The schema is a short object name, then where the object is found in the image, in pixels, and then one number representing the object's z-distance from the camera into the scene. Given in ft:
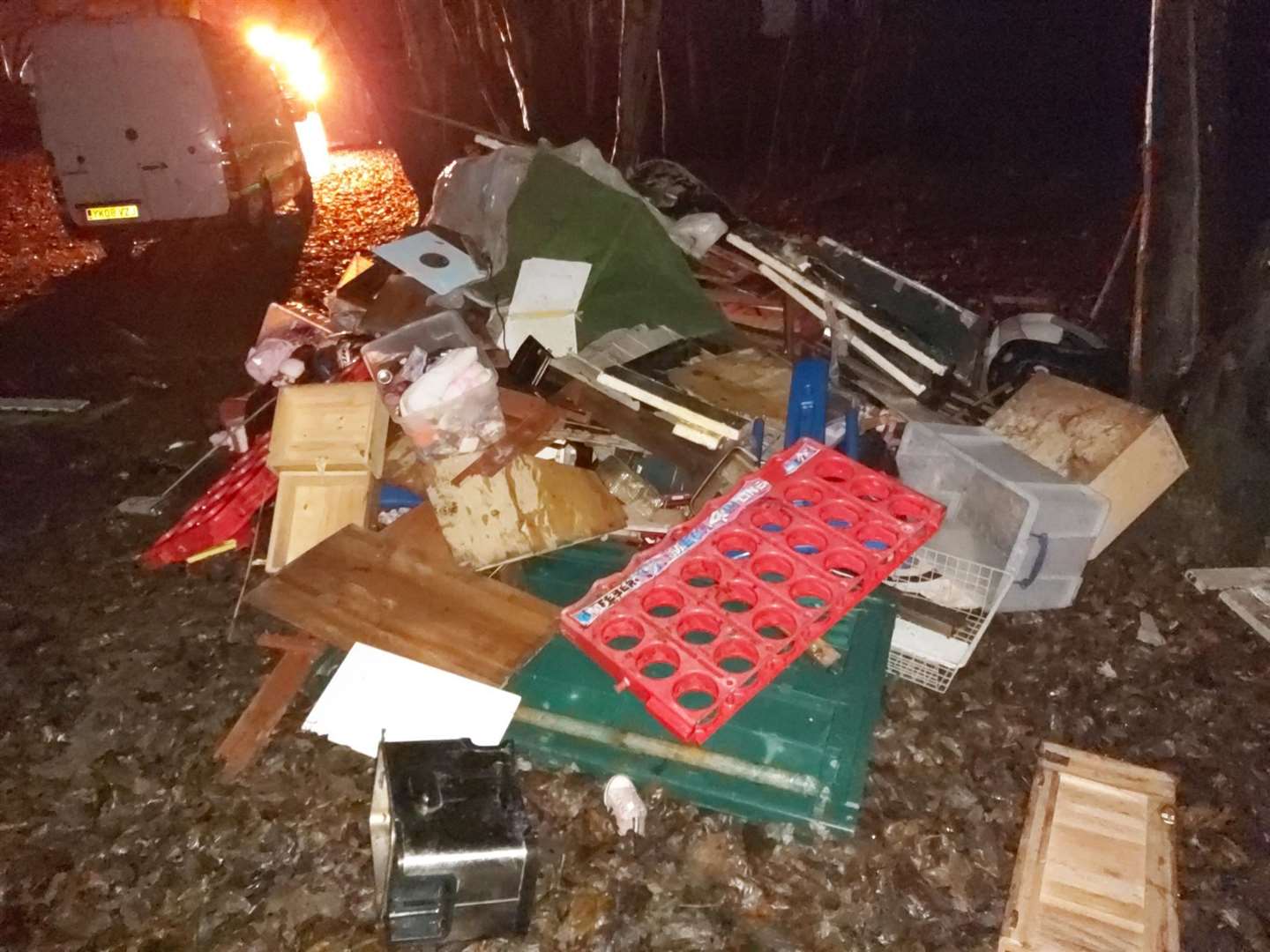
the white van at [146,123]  14.67
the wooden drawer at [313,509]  9.46
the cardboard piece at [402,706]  7.64
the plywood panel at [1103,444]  9.23
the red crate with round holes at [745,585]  7.36
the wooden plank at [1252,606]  8.91
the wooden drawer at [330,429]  9.57
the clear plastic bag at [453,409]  9.45
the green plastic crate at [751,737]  7.13
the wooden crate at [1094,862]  6.28
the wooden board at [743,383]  10.51
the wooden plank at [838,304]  11.30
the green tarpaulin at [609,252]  11.48
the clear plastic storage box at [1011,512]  8.59
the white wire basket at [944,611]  8.29
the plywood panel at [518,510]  9.20
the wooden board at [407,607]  8.21
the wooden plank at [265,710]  7.66
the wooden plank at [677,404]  9.86
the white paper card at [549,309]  11.19
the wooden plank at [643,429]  10.01
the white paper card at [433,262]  12.13
